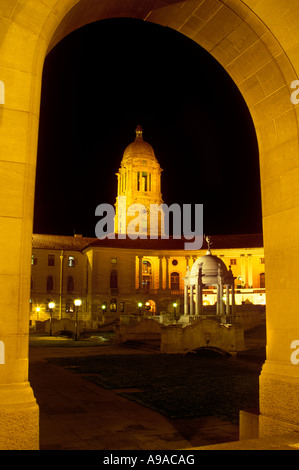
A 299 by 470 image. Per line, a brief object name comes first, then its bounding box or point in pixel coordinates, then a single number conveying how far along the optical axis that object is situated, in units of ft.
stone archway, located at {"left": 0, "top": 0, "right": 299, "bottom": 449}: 16.39
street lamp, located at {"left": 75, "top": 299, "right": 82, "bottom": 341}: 107.24
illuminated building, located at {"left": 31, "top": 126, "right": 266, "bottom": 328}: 246.06
